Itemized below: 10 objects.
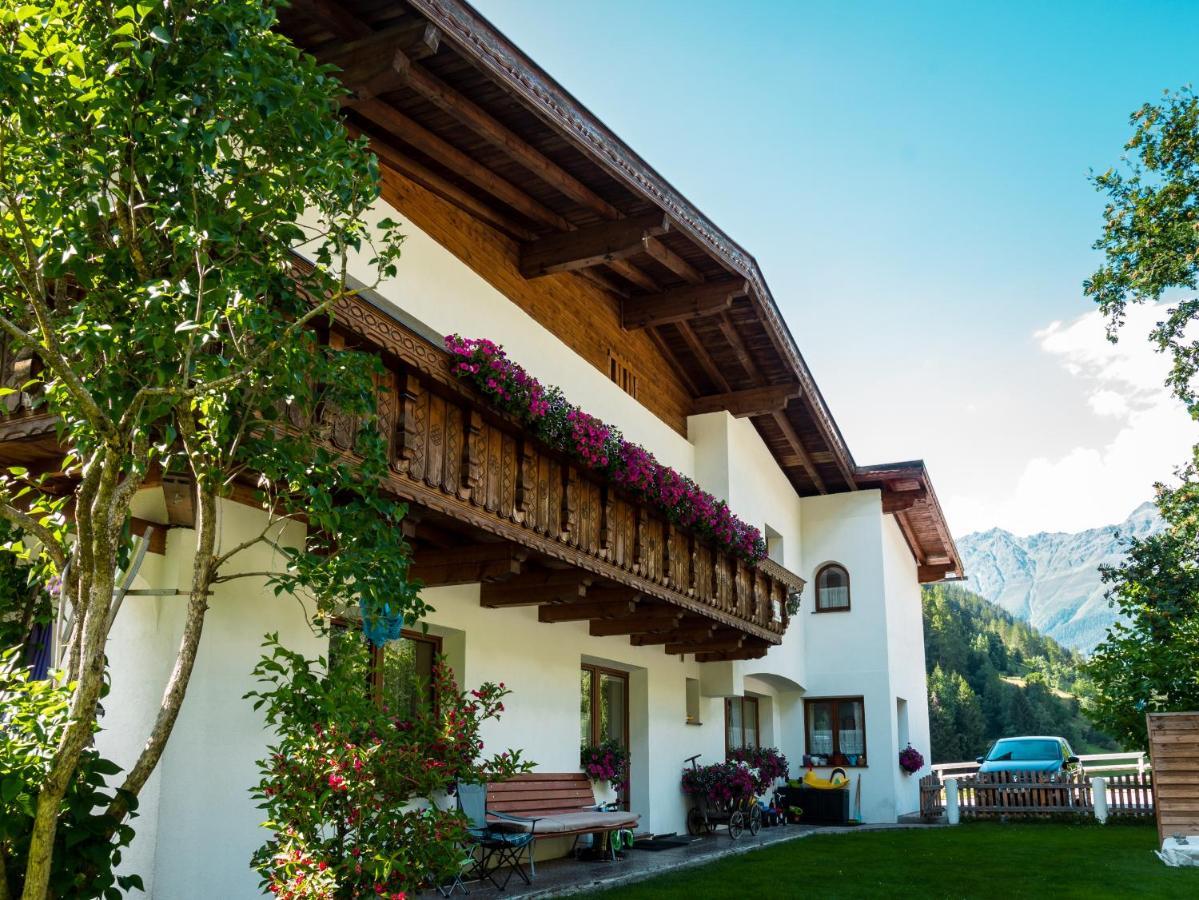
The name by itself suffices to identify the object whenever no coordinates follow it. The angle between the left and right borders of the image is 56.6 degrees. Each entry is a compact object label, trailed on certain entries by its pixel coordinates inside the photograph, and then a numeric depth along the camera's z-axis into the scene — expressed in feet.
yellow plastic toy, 64.90
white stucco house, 25.48
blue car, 70.38
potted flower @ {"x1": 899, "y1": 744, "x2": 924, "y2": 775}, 70.54
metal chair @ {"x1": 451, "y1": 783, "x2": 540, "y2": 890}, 32.68
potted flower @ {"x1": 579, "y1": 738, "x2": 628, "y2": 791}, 44.11
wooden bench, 35.24
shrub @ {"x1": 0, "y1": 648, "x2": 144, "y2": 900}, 14.39
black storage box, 64.59
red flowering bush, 18.07
